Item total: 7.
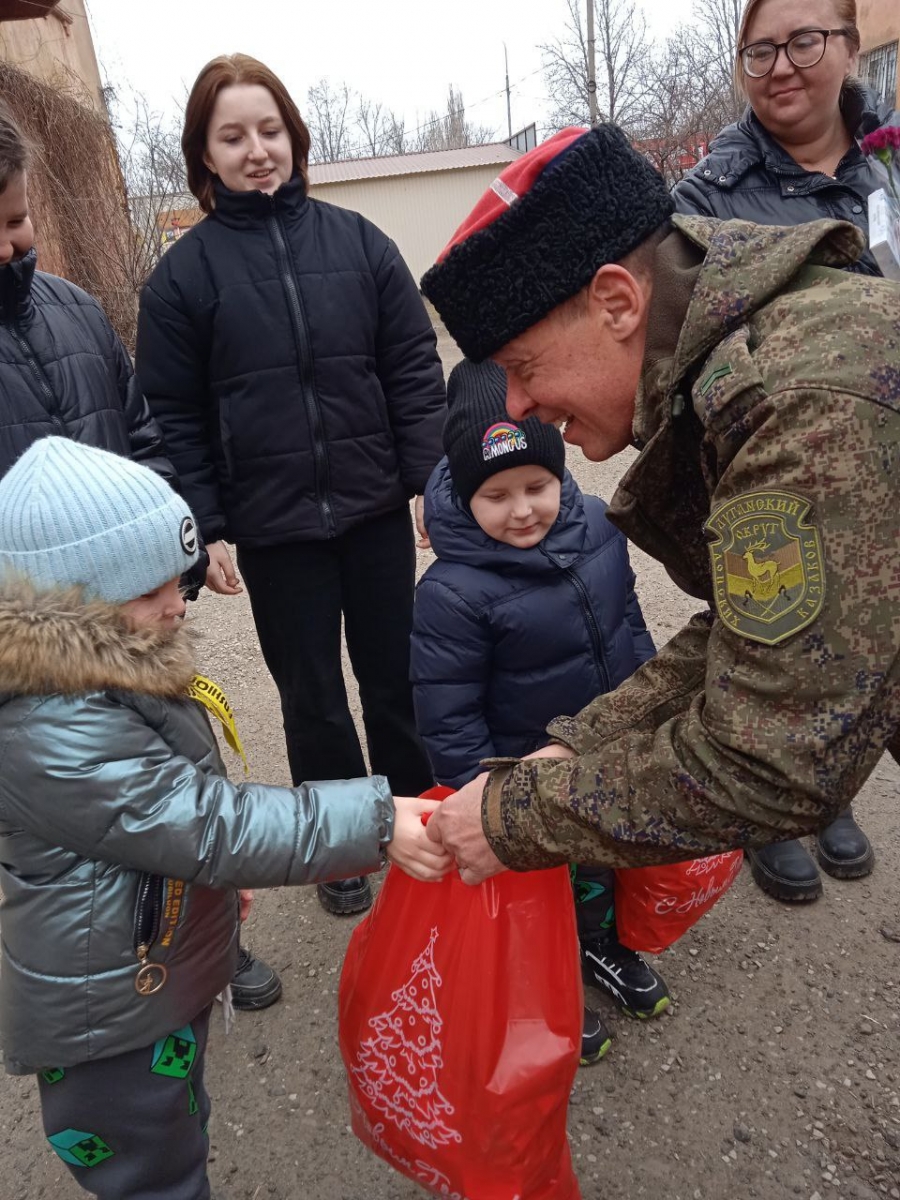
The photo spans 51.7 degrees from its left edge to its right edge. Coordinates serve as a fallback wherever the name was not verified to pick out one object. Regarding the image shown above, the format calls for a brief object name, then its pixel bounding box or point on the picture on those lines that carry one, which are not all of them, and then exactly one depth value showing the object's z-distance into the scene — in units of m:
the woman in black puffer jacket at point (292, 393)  2.60
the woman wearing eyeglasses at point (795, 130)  2.62
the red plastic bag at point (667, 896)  2.14
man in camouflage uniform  1.08
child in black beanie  2.29
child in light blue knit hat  1.50
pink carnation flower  2.61
